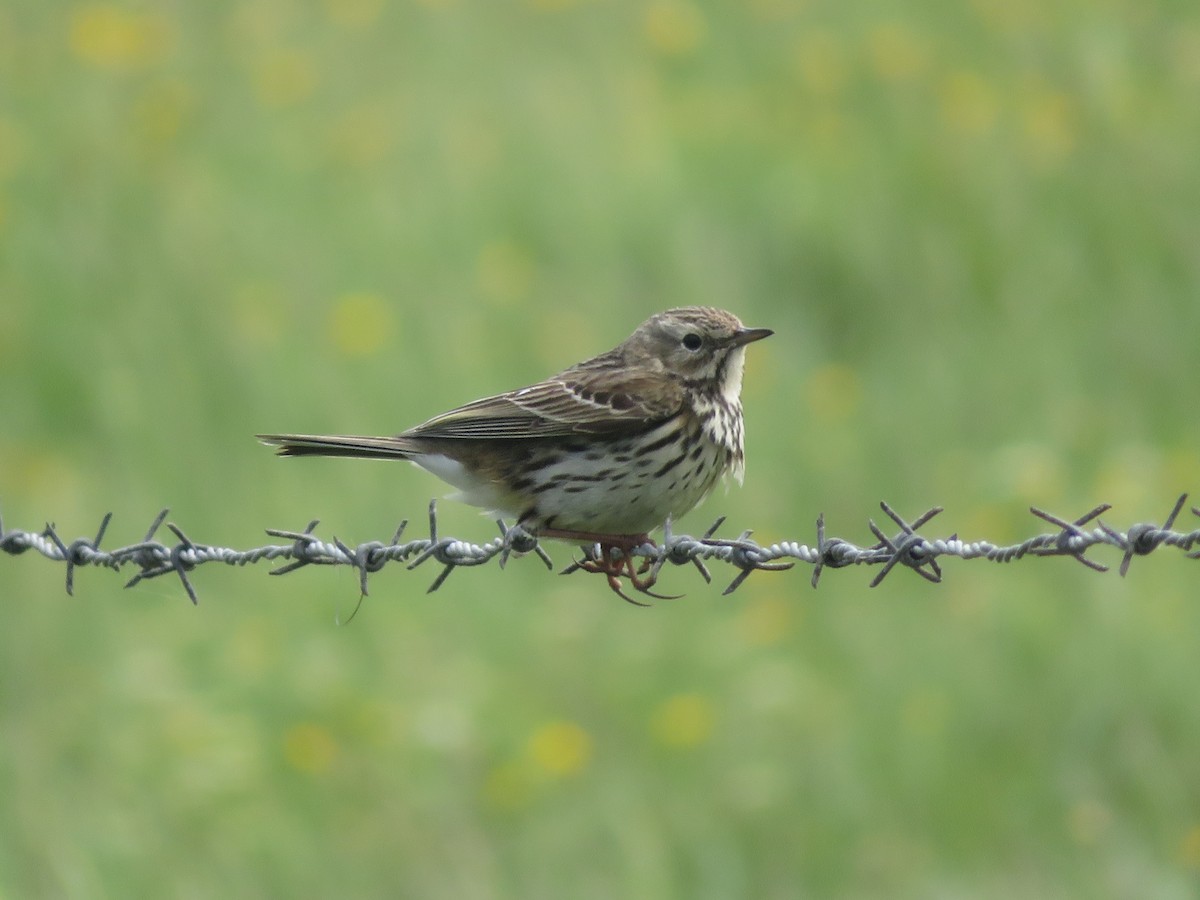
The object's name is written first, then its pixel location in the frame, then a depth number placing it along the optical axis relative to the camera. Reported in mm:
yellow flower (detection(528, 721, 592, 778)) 15984
